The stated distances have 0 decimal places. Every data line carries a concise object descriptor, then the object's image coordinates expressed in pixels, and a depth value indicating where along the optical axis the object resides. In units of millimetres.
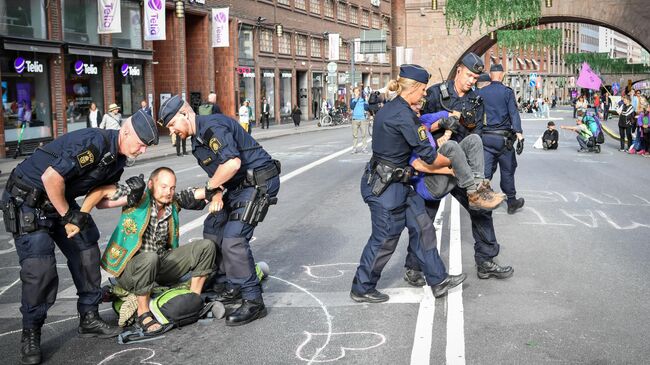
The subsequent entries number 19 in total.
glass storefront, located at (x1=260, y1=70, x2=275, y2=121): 45969
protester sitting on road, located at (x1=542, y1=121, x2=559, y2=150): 23281
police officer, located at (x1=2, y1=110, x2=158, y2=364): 4965
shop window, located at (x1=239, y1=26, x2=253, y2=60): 42988
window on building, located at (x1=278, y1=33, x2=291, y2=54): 48059
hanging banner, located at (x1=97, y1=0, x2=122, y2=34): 27453
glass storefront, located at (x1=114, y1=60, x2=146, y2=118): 31359
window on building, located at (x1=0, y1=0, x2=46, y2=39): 23953
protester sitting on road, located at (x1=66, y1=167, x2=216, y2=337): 5512
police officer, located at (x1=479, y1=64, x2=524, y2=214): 9531
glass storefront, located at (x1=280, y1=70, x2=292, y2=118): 49156
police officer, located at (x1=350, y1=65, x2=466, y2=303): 5938
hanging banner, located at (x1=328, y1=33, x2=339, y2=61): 51125
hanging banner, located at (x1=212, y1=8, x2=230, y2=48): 37750
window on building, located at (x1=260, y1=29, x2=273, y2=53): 45375
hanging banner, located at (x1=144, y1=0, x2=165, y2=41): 29797
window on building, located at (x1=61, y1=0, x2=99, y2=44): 27328
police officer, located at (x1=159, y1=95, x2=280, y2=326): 5535
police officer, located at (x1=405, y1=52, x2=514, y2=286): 6875
